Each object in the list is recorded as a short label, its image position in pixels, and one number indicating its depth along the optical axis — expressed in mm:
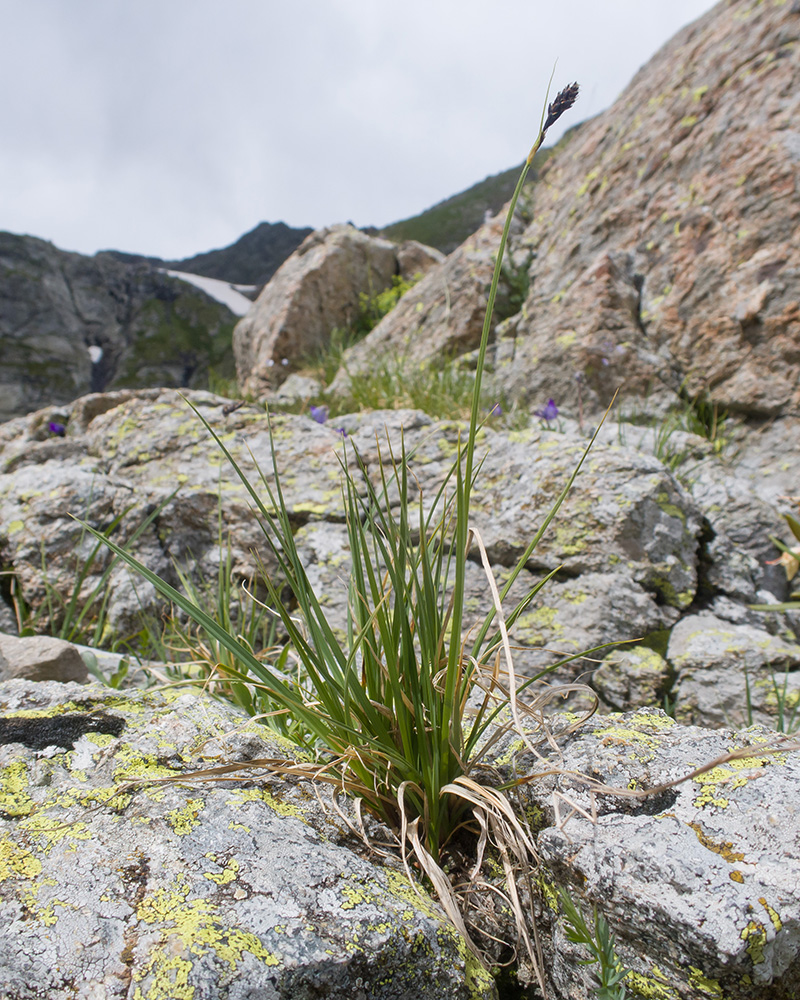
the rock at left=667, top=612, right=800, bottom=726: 2273
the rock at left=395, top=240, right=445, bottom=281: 10727
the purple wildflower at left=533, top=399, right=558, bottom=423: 3764
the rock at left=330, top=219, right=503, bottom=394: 6562
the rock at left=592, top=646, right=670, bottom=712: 2316
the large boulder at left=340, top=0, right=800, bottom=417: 4211
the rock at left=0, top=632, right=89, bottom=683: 1907
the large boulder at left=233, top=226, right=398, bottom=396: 9289
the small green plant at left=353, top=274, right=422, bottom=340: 9711
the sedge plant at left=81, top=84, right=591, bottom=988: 1205
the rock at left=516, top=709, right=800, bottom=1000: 908
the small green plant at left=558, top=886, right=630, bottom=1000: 870
